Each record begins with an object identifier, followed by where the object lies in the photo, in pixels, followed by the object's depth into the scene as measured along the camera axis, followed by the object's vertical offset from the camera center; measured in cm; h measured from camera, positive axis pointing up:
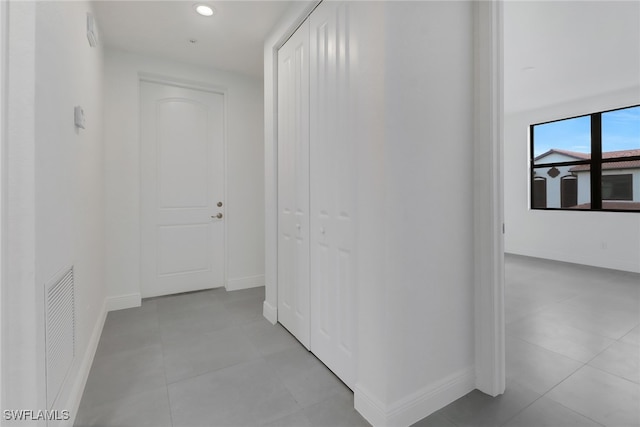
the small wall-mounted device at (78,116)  176 +57
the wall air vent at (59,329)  124 -54
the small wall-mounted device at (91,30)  211 +130
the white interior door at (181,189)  333 +27
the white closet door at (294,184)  219 +22
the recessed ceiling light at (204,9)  238 +163
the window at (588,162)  453 +83
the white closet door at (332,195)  171 +11
